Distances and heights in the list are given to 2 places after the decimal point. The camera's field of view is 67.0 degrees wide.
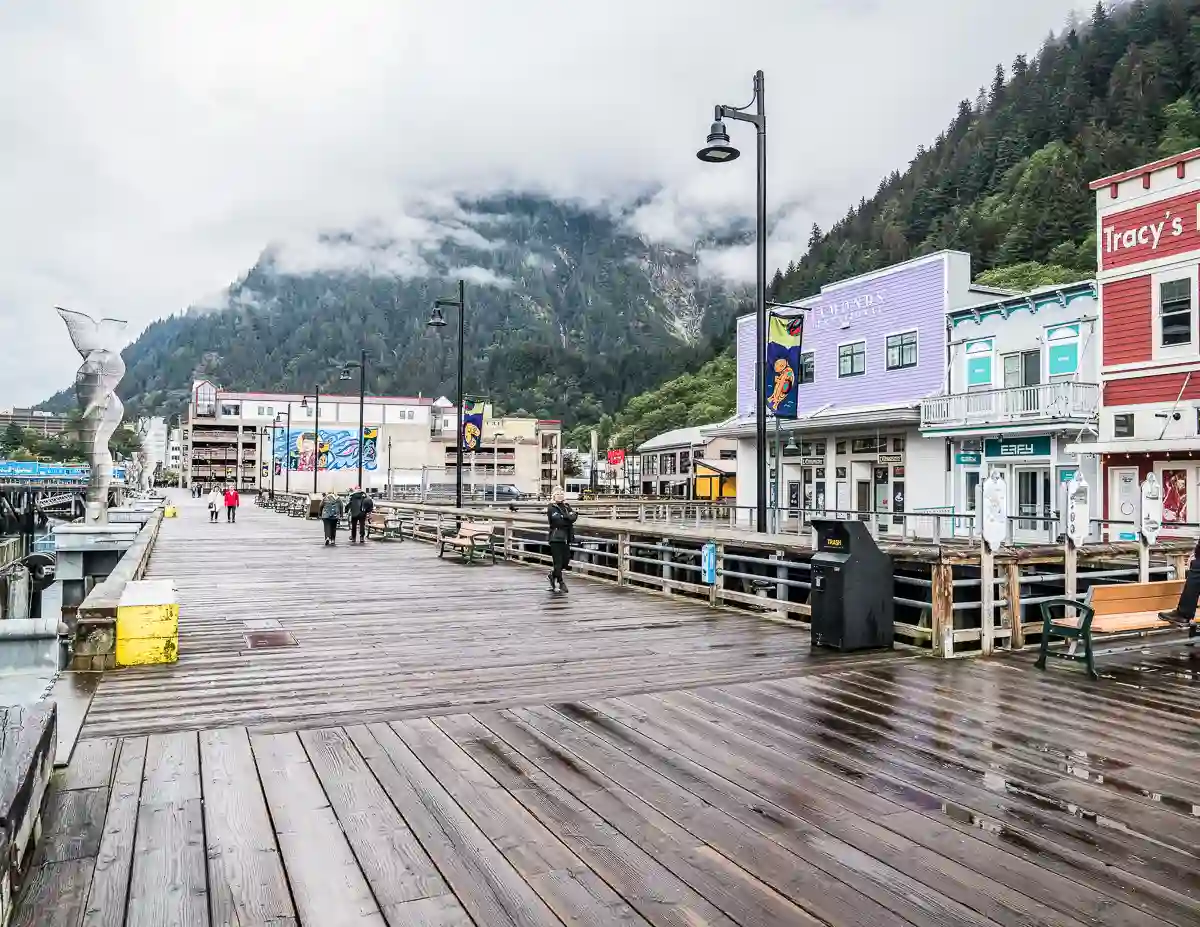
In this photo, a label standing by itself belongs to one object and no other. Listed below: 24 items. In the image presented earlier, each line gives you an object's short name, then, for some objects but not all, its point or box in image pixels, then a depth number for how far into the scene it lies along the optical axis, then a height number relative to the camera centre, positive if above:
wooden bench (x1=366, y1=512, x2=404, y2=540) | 25.77 -1.24
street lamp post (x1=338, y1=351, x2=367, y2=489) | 38.14 +5.01
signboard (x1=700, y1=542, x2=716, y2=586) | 11.66 -0.99
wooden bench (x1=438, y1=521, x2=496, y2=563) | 18.77 -1.14
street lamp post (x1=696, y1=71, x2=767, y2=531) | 13.16 +4.86
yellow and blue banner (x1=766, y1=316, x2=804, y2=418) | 15.67 +2.18
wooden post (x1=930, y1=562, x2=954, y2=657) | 8.05 -1.10
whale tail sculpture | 16.81 +1.87
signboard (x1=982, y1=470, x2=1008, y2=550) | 8.24 -0.24
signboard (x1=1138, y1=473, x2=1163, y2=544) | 9.57 -0.25
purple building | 29.03 +3.39
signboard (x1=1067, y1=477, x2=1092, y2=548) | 9.03 -0.24
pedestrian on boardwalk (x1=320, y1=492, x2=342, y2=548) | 23.84 -0.87
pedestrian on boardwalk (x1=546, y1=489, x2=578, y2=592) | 13.44 -0.73
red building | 20.70 +3.70
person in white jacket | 38.94 -0.89
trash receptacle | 8.23 -0.94
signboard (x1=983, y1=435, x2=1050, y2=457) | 25.33 +1.17
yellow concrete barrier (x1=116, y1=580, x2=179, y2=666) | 7.51 -1.18
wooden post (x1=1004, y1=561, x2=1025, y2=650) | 8.57 -1.11
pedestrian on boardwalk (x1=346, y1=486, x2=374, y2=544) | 25.16 -0.70
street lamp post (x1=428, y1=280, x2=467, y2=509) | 26.00 +4.99
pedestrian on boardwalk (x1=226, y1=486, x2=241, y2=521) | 38.47 -0.78
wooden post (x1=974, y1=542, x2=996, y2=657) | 8.29 -1.06
